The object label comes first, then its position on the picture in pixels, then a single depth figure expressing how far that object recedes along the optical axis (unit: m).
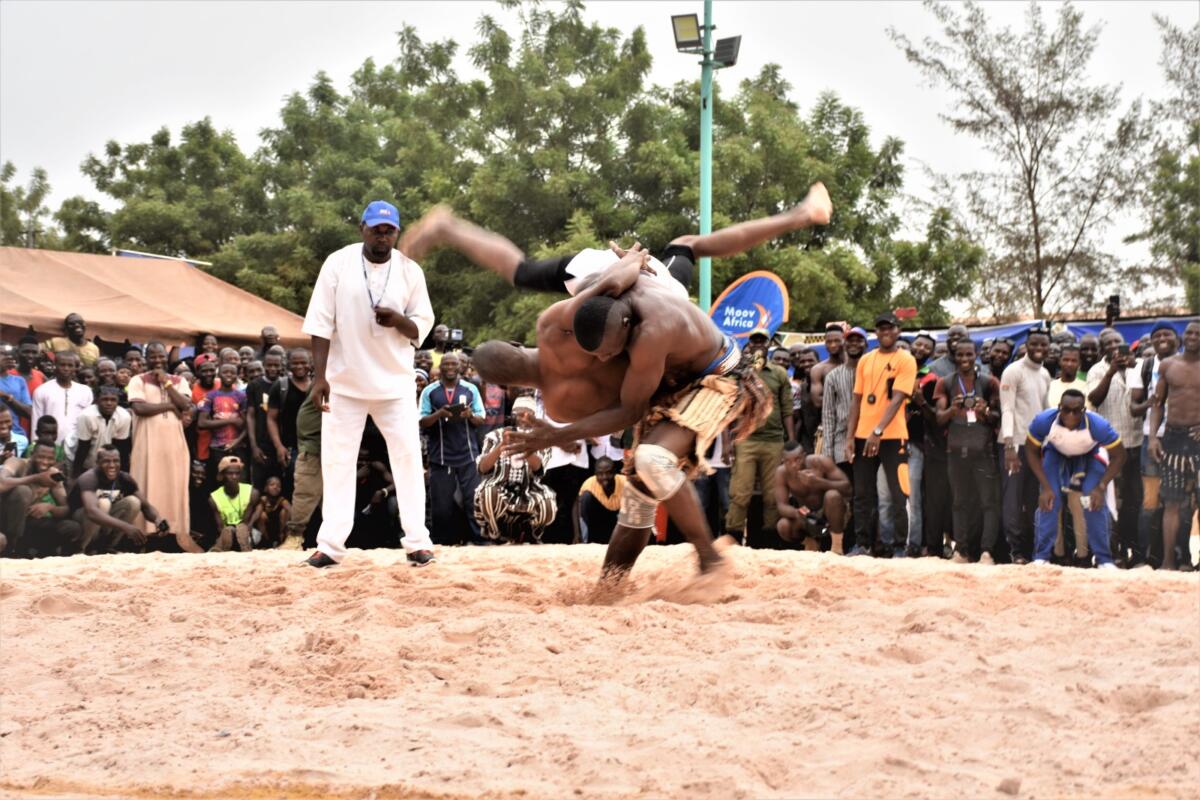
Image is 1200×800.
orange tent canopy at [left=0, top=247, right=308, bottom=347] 13.30
